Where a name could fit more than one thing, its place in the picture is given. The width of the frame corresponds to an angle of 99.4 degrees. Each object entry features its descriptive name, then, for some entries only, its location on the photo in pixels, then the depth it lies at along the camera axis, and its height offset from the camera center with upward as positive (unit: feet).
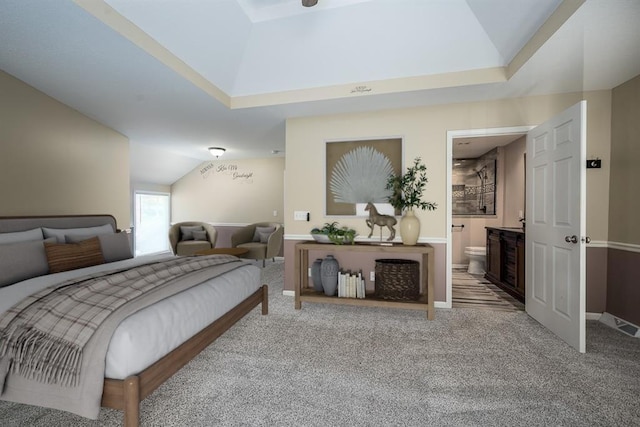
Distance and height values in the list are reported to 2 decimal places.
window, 20.63 -1.08
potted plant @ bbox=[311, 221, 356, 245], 10.31 -1.00
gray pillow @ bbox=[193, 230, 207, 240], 19.91 -1.90
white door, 7.10 -0.49
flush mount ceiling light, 16.96 +3.70
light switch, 11.79 -0.27
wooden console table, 9.26 -2.79
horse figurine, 10.14 -0.42
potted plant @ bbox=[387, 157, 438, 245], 9.84 +0.48
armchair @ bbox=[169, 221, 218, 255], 18.78 -2.03
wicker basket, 9.70 -2.60
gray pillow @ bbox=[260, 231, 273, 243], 19.19 -1.99
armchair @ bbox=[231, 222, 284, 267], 17.70 -2.11
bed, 4.25 -2.05
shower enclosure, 16.48 +1.42
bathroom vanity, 11.18 -2.34
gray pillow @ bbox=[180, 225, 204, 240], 19.71 -1.63
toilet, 15.74 -2.98
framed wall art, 11.00 +1.56
